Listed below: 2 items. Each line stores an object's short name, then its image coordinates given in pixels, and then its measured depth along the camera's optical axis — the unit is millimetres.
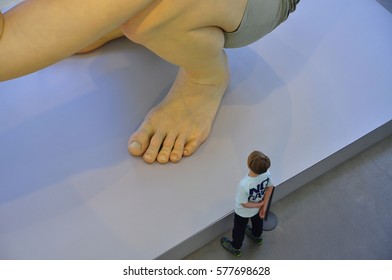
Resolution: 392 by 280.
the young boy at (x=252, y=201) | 3216
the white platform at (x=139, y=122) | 3499
